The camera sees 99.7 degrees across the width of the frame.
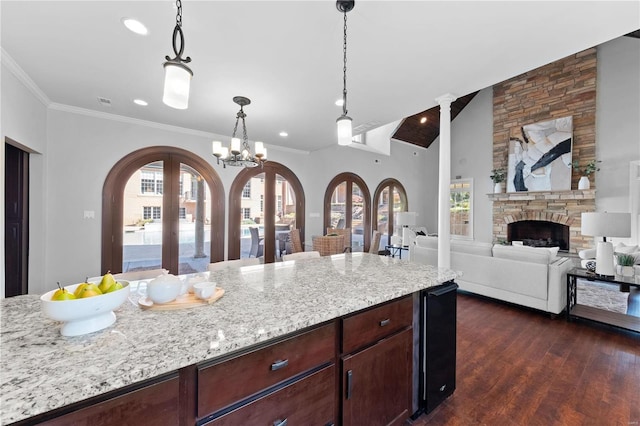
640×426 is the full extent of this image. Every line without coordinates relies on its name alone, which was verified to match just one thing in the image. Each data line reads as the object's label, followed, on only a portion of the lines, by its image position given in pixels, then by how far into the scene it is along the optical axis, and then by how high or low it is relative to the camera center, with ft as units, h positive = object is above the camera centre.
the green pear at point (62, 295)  3.04 -0.99
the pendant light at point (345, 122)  5.68 +2.08
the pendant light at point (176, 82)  3.96 +1.91
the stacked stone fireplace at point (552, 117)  19.75 +7.59
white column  10.43 +1.31
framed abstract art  20.48 +4.51
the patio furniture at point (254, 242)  17.84 -2.14
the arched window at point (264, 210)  17.07 +0.00
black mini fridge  5.65 -2.87
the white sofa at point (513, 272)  10.67 -2.62
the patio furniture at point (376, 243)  19.27 -2.33
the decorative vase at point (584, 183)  19.19 +2.11
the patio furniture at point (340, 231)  19.80 -1.52
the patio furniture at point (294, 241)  18.57 -2.12
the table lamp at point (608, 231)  10.30 -0.73
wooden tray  3.90 -1.40
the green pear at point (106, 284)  3.33 -0.94
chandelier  10.55 +2.38
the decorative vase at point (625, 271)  10.21 -2.21
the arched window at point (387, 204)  25.31 +0.66
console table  9.58 -3.89
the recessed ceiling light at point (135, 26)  6.27 +4.38
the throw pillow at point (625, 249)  14.66 -1.99
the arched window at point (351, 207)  21.93 +0.30
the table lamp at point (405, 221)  20.58 -0.75
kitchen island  2.32 -1.47
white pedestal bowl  2.84 -1.13
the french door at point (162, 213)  13.21 -0.21
